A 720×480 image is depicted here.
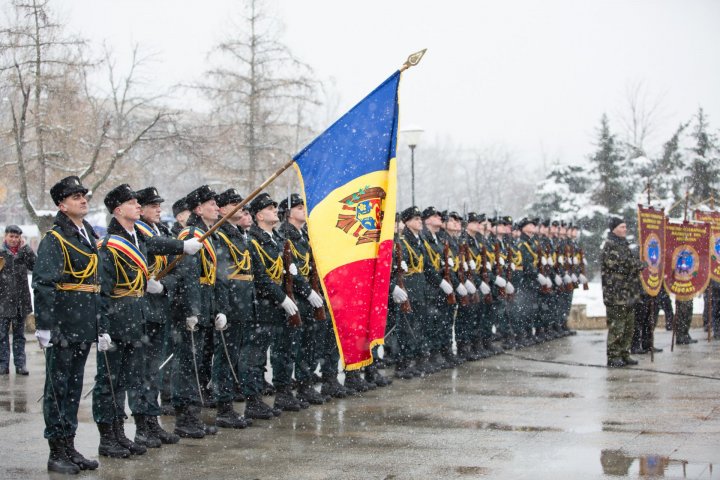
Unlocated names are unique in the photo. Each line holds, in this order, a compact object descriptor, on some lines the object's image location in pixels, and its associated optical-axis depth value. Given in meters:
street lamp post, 16.81
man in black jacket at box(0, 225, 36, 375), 12.48
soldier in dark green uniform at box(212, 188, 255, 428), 8.78
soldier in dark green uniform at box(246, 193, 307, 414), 9.19
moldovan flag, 7.02
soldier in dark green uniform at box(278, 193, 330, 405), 9.81
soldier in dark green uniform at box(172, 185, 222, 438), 8.29
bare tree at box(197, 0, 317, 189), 26.67
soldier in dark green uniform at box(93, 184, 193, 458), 7.36
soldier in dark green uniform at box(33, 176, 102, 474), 6.84
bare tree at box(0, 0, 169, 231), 19.80
